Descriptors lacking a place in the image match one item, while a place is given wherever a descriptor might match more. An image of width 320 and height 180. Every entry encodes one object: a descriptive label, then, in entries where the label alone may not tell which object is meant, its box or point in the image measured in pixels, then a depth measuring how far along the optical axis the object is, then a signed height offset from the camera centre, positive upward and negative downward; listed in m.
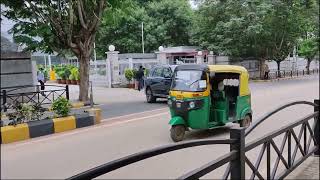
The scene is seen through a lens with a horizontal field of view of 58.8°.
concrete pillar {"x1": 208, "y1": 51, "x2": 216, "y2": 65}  14.74 +0.86
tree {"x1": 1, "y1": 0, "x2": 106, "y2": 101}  8.42 +1.67
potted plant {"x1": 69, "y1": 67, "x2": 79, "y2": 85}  17.31 +0.14
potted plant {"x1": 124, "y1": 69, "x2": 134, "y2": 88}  14.52 +0.05
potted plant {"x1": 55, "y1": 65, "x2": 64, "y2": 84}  18.13 +0.30
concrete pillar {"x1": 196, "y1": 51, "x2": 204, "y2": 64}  16.96 +1.05
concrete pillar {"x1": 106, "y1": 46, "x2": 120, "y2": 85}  14.66 +0.59
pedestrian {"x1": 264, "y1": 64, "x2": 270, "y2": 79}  13.91 +0.09
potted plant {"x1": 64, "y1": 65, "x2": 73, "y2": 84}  17.93 +0.28
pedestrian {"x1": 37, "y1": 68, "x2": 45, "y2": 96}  11.81 +0.04
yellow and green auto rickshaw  5.10 -0.43
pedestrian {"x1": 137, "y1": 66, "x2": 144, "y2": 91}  13.45 -0.06
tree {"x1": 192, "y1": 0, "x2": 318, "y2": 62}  15.53 +2.56
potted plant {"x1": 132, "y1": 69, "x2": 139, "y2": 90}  13.86 -0.21
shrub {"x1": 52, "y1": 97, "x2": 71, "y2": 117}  6.33 -0.65
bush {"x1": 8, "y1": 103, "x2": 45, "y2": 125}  5.64 -0.70
